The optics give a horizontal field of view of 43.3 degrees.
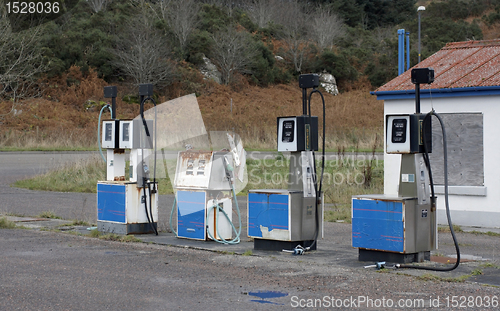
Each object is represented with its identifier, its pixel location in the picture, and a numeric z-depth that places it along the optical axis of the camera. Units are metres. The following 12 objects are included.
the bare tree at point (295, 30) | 62.46
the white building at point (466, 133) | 11.93
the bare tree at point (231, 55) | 56.09
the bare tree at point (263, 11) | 74.00
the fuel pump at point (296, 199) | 8.97
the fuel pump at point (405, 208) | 7.91
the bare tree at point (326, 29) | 68.00
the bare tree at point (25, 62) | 41.39
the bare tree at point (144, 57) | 51.22
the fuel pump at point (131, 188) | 10.55
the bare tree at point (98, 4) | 63.93
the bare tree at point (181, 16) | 57.50
